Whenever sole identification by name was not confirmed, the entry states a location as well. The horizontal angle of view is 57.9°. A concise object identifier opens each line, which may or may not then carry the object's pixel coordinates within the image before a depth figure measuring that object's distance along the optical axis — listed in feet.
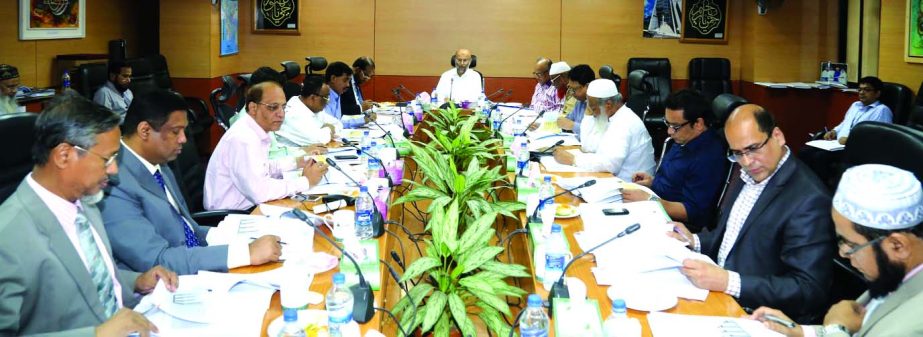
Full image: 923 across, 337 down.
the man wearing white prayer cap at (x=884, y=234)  5.77
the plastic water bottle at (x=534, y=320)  5.75
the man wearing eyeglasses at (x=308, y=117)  15.92
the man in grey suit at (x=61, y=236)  5.79
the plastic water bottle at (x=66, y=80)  21.15
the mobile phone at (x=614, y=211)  9.98
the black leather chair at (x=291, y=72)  19.43
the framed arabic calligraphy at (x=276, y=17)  28.96
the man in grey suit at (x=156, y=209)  7.86
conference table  7.01
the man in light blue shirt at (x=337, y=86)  19.35
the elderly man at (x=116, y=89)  20.84
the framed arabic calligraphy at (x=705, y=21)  28.91
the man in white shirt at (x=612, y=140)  13.91
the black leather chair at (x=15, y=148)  7.36
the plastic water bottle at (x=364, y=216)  8.97
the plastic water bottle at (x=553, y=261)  7.45
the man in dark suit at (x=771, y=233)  7.56
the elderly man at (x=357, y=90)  21.99
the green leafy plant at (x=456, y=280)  6.47
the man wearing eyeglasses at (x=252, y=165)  11.04
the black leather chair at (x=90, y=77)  20.54
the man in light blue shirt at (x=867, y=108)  20.17
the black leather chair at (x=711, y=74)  28.76
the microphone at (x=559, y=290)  6.76
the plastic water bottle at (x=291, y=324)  5.70
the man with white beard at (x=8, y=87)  16.93
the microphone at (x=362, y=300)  6.58
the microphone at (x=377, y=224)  9.12
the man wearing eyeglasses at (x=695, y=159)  11.60
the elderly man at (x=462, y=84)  24.99
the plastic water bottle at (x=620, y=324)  5.76
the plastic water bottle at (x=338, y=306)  5.94
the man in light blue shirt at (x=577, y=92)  18.69
